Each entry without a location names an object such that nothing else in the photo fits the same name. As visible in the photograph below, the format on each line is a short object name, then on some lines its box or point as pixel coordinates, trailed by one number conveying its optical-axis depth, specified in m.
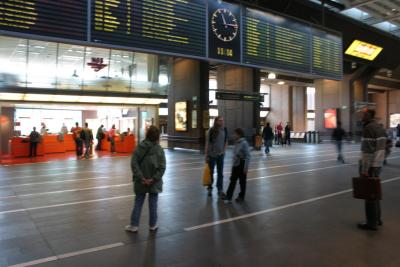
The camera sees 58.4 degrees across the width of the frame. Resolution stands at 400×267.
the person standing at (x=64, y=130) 20.94
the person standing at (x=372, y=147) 5.21
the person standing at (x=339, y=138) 13.25
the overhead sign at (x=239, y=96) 15.24
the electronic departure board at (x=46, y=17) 6.29
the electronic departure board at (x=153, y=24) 7.24
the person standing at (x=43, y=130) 19.53
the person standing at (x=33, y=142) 16.72
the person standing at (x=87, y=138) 15.81
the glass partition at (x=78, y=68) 18.06
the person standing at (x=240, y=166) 6.74
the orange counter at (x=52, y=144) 18.97
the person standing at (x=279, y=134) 24.72
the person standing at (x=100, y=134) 20.58
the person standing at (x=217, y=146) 7.22
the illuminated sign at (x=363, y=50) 20.84
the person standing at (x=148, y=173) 4.73
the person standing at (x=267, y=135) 16.18
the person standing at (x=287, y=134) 24.18
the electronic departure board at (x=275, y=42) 10.15
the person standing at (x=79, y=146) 15.93
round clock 9.11
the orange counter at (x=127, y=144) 18.91
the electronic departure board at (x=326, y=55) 12.20
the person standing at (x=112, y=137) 19.55
